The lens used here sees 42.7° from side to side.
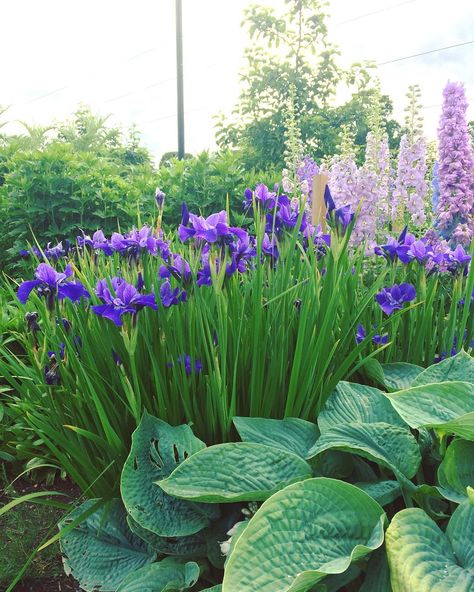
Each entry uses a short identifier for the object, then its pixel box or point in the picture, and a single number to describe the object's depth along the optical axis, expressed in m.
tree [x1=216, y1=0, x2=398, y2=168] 11.44
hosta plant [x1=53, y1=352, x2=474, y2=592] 0.99
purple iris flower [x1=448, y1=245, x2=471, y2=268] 1.90
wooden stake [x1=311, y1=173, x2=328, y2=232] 2.05
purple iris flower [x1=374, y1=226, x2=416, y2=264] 1.79
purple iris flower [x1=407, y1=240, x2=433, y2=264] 1.81
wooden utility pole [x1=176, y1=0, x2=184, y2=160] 12.74
